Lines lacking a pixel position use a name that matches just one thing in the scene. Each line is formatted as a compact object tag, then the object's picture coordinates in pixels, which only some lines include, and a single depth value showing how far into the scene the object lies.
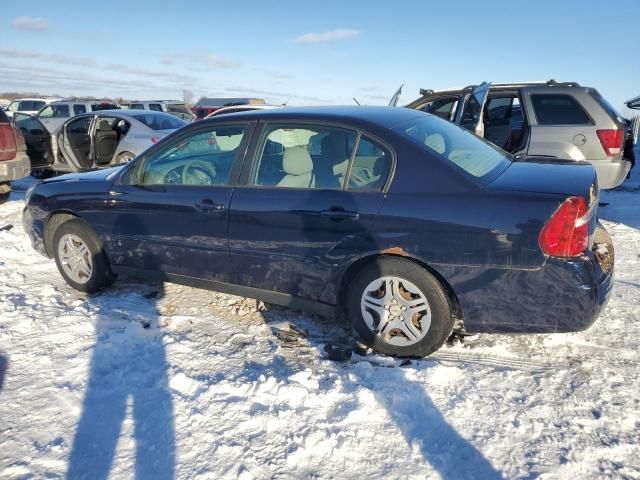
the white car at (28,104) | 22.66
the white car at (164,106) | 20.39
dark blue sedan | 2.71
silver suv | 5.62
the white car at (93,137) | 8.97
